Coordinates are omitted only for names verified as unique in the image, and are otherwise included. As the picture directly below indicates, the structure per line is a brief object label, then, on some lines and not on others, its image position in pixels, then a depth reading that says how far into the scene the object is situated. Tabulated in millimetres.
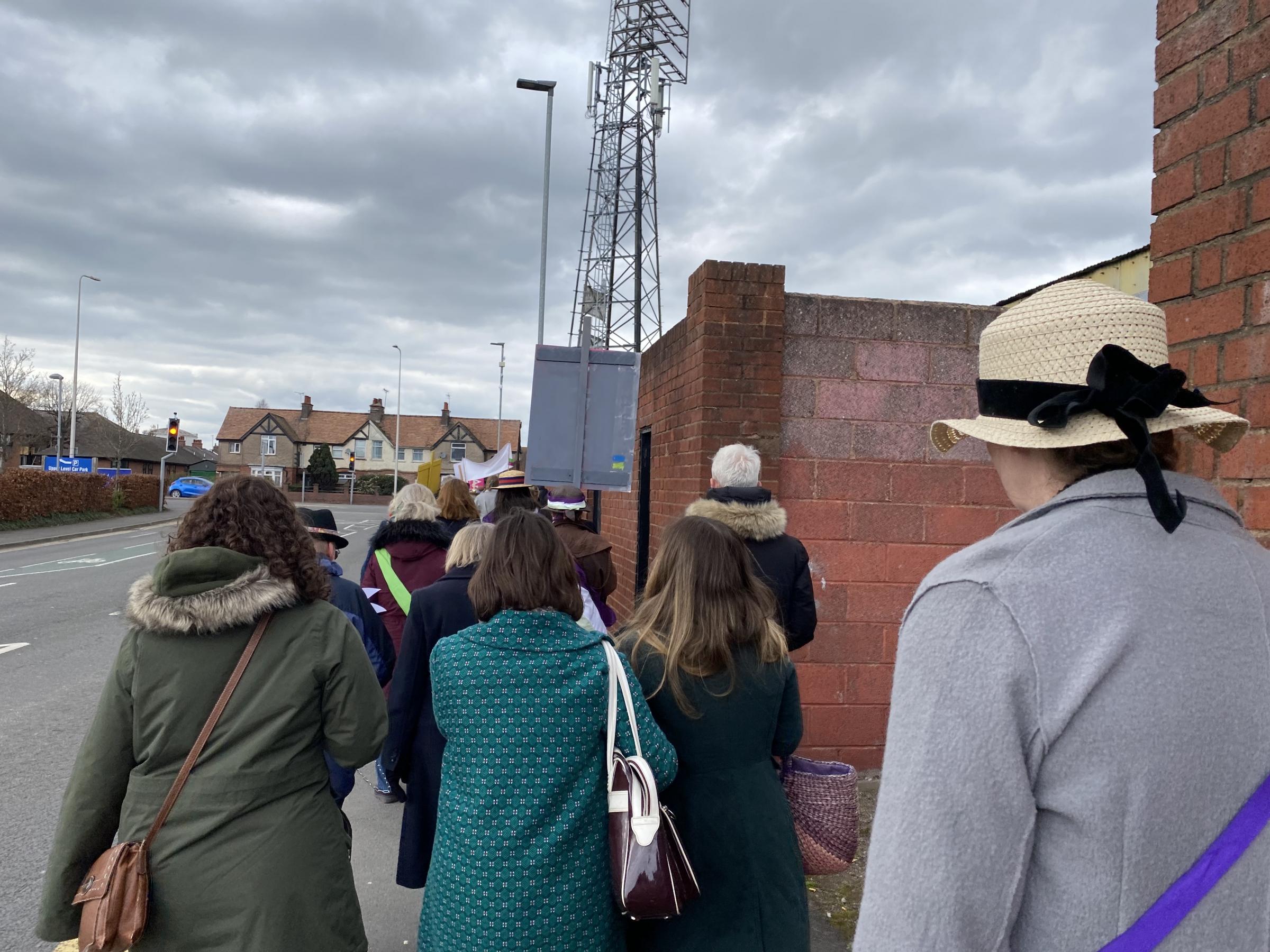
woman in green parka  2301
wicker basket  2809
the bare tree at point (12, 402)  41062
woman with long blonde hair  2514
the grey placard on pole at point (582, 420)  6117
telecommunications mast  21625
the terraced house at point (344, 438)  74625
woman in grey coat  1005
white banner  10250
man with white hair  4211
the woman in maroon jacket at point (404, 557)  5070
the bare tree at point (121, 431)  59609
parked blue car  54312
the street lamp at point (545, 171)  16000
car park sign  44469
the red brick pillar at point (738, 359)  5332
